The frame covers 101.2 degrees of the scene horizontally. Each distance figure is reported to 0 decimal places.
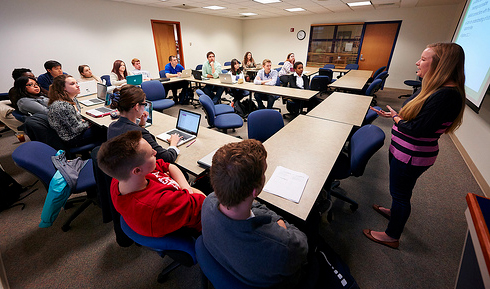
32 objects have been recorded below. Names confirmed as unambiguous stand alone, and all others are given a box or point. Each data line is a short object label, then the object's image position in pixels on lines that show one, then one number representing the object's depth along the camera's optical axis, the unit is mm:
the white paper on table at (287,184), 1273
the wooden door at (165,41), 7326
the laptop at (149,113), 2395
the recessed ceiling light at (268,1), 6180
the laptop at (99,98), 3404
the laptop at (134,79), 4156
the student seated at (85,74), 4078
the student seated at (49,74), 3611
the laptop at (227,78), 4703
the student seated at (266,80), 4824
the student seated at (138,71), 5105
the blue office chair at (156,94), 4238
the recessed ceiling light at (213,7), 7034
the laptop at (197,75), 5324
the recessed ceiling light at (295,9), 7512
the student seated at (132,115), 1622
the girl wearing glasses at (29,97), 2729
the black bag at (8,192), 2266
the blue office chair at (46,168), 1582
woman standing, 1255
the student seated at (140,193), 993
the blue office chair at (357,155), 1666
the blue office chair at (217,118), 3104
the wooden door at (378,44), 7531
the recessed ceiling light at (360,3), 6243
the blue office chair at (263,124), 2453
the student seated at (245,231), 721
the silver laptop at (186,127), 2072
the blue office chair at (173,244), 1036
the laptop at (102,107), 2854
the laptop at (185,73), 5734
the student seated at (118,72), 4531
